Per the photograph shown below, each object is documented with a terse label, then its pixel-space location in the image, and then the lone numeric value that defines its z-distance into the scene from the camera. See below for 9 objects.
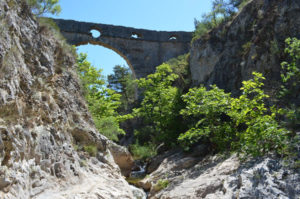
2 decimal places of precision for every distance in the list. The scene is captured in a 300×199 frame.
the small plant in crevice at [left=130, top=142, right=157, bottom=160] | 13.19
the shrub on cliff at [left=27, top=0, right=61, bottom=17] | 6.83
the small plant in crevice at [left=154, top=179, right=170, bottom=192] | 8.20
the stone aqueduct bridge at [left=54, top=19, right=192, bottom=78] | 18.72
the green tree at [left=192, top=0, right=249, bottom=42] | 14.37
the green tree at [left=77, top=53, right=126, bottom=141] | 11.23
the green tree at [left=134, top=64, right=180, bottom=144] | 12.91
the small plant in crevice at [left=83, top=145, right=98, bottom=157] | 6.89
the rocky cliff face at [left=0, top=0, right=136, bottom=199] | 4.32
